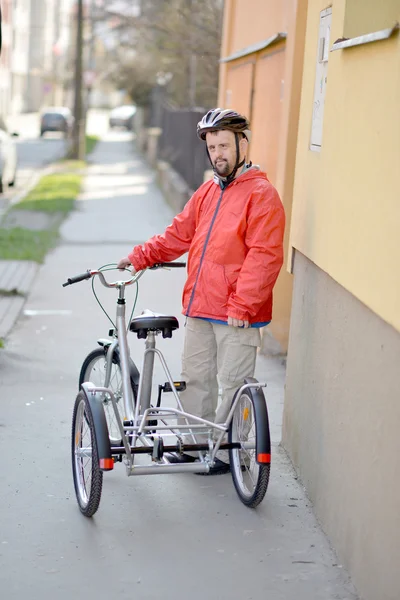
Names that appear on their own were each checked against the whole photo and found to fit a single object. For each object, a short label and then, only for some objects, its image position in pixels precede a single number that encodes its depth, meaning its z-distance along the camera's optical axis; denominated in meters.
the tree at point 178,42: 19.44
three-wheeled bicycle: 4.64
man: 4.93
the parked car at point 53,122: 52.56
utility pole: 34.56
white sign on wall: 5.29
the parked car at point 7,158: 22.45
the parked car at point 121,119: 65.94
